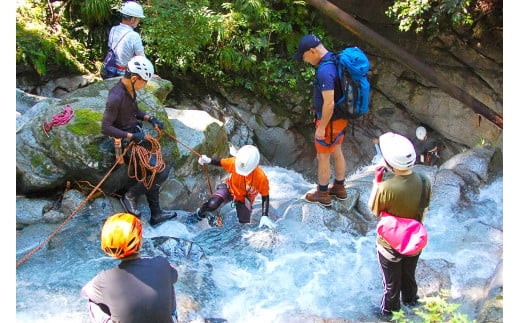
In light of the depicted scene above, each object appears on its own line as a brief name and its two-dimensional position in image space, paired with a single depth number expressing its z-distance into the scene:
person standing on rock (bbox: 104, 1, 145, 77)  6.16
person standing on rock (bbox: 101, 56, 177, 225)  4.74
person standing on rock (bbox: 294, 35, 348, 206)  4.84
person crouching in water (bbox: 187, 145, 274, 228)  5.11
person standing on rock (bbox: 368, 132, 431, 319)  3.51
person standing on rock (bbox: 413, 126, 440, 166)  10.02
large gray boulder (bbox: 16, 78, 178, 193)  5.38
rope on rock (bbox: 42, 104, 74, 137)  5.44
